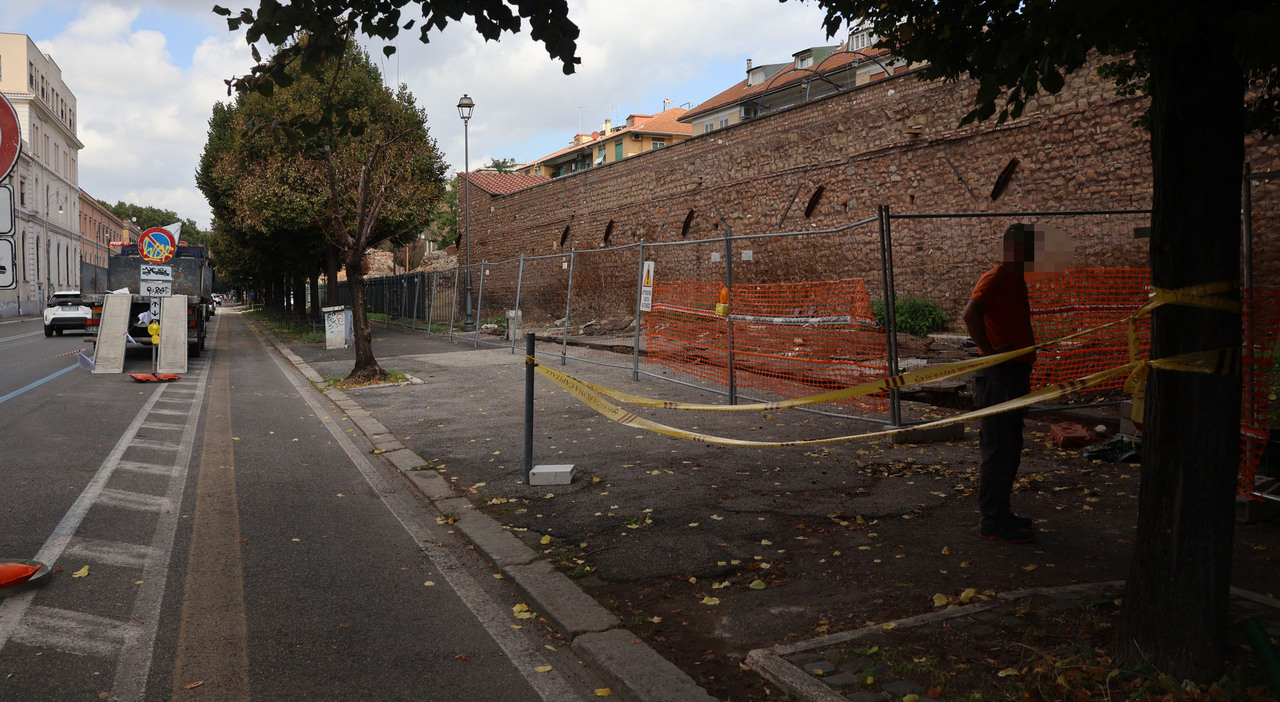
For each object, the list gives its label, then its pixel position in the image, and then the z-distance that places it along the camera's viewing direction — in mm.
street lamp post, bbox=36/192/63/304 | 65394
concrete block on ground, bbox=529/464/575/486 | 6840
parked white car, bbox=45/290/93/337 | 29344
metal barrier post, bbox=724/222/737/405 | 10172
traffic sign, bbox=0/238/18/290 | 5930
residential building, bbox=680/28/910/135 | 42500
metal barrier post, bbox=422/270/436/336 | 25802
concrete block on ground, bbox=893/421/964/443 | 7980
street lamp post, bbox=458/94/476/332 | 27594
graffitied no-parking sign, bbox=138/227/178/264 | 17031
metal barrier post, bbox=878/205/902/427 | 7816
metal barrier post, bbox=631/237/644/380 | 12884
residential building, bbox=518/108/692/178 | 77125
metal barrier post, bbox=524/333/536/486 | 6844
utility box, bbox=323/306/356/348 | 22578
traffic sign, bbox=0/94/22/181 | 5688
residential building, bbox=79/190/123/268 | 89719
